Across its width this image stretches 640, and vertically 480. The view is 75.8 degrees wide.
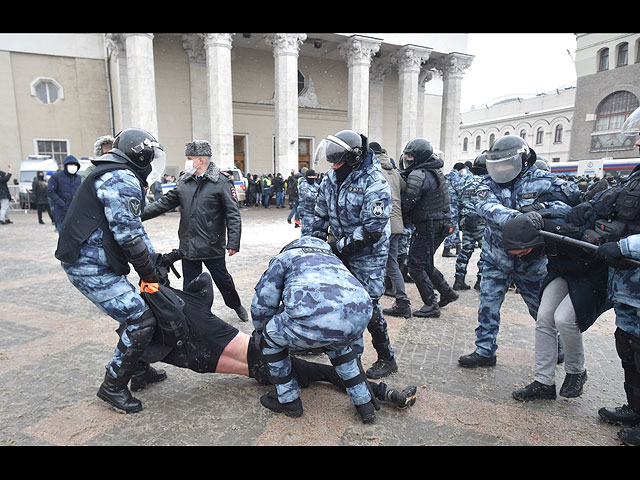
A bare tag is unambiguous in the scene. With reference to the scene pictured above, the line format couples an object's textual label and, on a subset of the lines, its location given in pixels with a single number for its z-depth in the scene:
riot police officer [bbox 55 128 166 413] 2.78
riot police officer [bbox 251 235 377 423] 2.50
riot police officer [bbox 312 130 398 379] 3.26
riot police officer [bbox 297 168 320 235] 6.16
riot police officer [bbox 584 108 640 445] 2.45
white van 18.66
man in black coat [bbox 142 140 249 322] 4.48
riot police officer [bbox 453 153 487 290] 6.30
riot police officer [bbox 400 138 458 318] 5.05
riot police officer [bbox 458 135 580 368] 3.24
